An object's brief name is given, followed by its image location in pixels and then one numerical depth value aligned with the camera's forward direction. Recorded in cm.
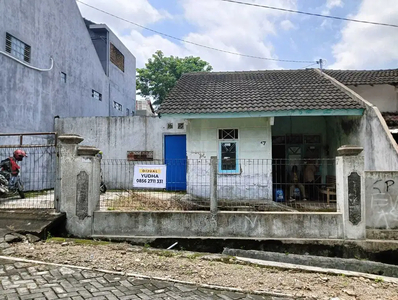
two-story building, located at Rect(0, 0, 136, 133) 1029
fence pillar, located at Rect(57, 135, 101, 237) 627
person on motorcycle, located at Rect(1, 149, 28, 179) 845
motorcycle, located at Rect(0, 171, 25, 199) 825
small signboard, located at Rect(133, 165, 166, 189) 677
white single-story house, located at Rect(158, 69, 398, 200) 905
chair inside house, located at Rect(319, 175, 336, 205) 863
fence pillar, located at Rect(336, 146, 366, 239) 606
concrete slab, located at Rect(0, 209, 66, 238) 584
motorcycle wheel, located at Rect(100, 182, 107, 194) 1015
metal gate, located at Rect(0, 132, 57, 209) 823
